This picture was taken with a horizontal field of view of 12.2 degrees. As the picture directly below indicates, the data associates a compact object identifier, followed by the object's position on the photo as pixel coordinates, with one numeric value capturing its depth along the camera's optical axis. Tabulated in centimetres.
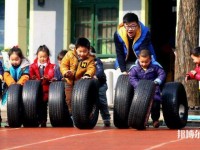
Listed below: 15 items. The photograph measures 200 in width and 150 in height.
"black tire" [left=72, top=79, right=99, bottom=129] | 1497
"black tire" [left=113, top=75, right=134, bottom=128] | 1494
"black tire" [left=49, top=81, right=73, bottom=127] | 1555
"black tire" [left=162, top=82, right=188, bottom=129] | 1505
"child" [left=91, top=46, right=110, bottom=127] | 1675
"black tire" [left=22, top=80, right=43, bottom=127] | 1570
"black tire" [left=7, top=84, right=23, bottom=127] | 1565
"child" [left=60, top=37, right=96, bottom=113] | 1580
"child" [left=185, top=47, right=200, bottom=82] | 1675
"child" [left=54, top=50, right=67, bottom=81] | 1729
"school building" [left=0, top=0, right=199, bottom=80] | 2547
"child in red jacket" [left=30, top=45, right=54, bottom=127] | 1714
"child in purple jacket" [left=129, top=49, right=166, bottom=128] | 1515
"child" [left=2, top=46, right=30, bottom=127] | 1675
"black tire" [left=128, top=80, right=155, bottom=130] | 1445
